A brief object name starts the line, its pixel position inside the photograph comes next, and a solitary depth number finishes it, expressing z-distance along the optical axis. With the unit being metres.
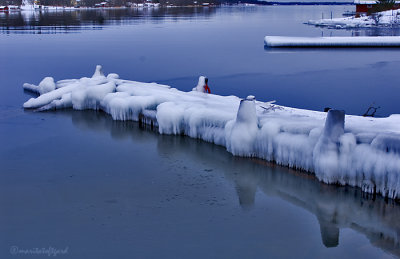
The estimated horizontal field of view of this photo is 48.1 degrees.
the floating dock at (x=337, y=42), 36.38
